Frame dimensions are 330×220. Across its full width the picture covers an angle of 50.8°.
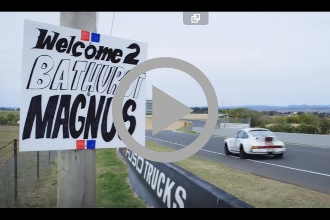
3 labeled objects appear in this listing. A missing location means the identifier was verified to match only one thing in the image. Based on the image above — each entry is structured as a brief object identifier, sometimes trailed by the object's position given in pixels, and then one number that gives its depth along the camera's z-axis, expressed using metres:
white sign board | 3.07
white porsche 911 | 13.07
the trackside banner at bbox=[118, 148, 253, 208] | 3.55
